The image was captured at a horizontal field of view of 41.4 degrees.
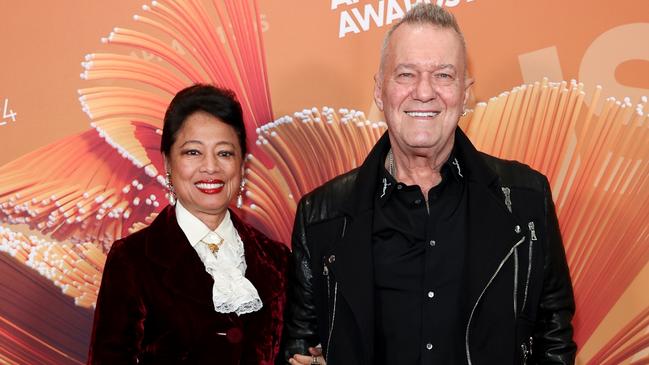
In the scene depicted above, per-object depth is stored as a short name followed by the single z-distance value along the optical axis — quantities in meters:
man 2.23
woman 2.46
